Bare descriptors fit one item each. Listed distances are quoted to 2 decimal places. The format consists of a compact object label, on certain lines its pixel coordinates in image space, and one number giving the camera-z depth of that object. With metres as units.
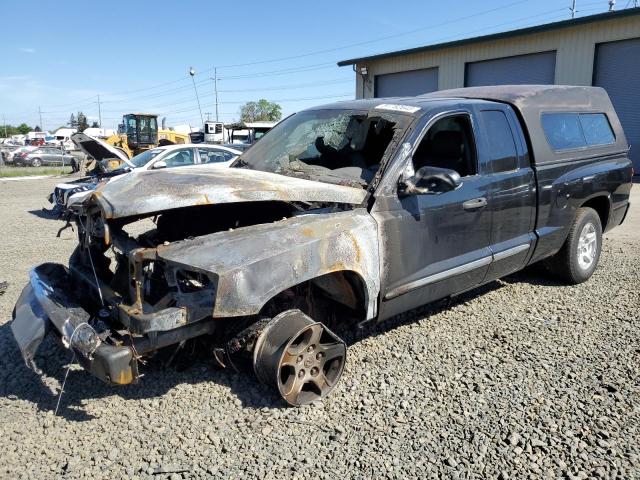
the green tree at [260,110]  97.12
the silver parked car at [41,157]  34.31
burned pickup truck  2.95
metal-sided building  16.61
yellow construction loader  27.06
